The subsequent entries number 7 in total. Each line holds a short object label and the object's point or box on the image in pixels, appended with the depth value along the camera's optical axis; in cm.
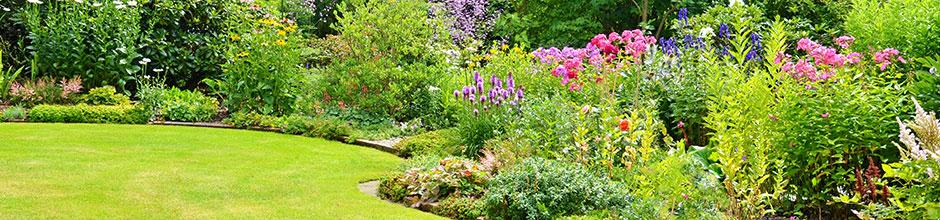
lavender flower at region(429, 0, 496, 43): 1390
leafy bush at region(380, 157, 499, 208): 549
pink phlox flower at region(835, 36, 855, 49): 637
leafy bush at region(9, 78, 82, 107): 991
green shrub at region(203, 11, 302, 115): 983
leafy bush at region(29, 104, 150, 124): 927
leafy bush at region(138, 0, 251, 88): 1116
